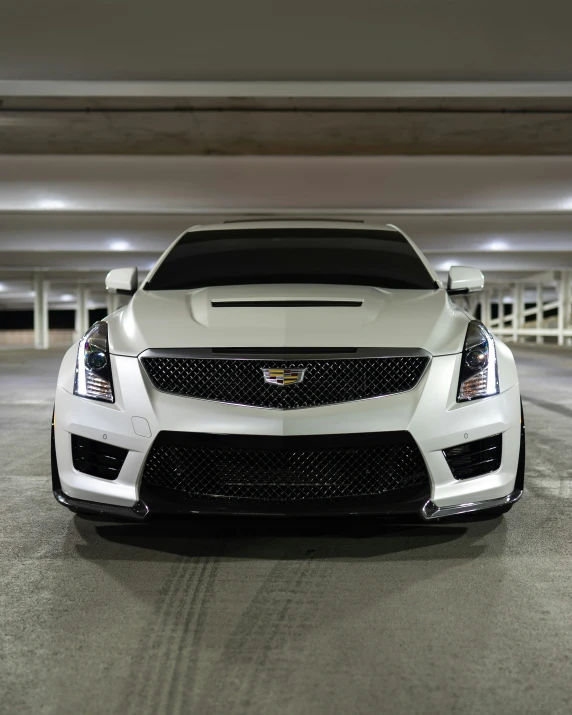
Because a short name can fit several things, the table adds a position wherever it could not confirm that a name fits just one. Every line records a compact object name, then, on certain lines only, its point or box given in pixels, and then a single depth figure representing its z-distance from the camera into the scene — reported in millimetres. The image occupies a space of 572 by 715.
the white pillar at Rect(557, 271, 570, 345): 32906
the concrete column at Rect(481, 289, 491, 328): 50500
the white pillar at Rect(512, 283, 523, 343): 42344
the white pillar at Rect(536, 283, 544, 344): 39031
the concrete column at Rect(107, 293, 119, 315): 43772
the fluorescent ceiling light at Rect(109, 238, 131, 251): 20812
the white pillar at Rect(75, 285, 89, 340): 41844
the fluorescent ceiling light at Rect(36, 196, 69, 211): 14688
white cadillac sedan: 2871
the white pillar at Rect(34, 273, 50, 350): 35344
